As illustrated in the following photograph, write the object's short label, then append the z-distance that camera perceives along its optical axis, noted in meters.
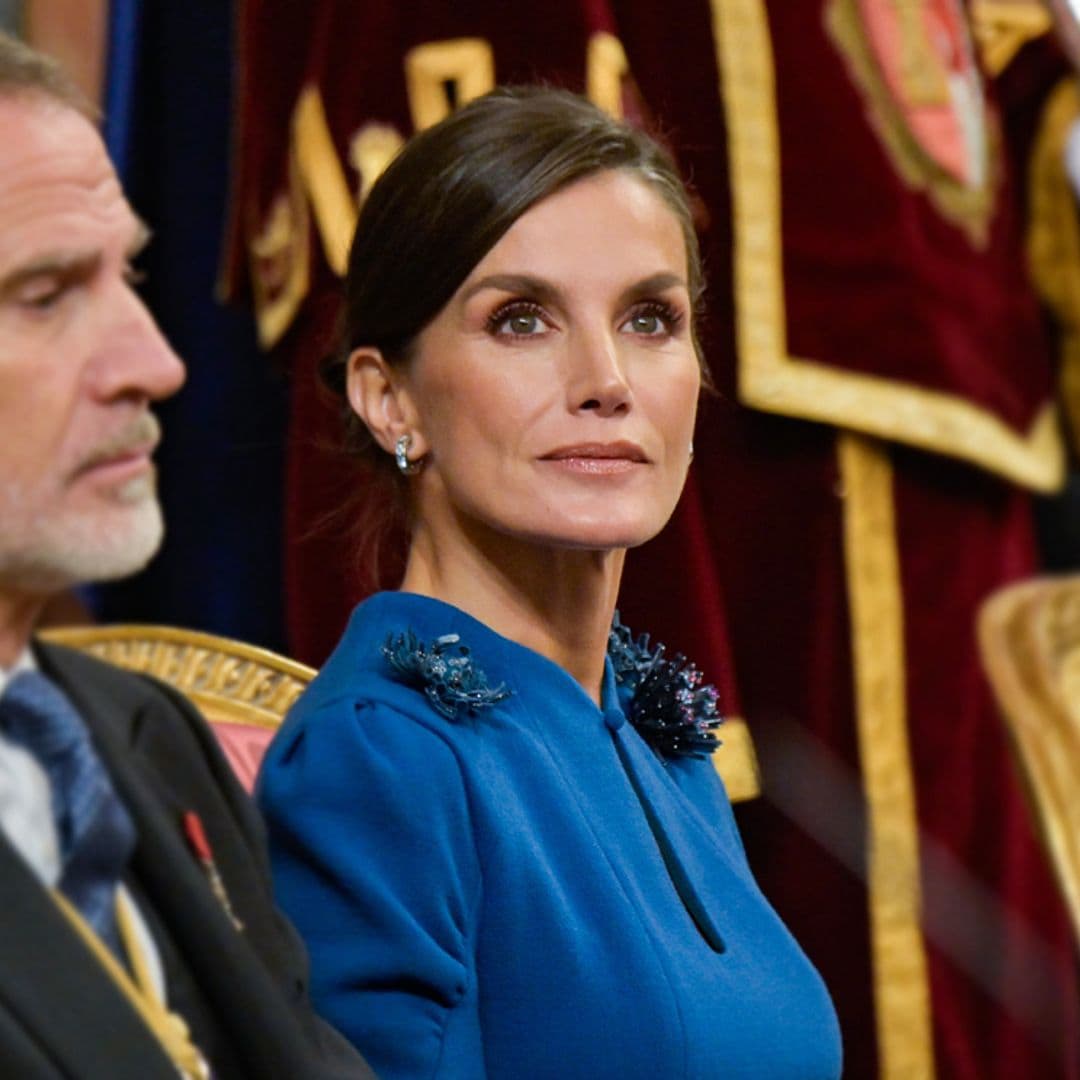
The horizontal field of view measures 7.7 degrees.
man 3.44
